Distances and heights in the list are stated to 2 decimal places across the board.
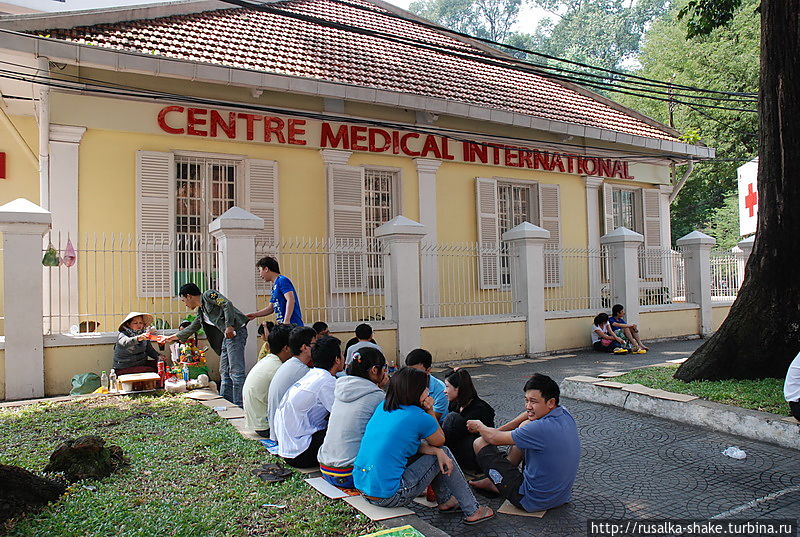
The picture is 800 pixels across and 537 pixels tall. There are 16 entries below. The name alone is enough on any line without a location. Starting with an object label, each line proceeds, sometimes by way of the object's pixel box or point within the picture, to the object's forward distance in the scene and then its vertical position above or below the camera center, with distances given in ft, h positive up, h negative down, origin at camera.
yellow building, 28.89 +7.64
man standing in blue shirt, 24.89 -0.33
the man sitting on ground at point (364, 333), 23.49 -1.76
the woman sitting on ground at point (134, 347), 24.56 -2.25
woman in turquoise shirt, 12.00 -3.33
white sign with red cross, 52.54 +7.53
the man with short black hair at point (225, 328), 23.30 -1.48
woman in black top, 14.83 -3.18
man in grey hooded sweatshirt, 13.19 -2.74
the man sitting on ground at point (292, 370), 16.28 -2.16
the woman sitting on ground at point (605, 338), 37.83 -3.46
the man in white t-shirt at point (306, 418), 14.85 -3.18
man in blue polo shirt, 12.37 -3.45
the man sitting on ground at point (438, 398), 15.70 -2.90
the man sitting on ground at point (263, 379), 17.71 -2.62
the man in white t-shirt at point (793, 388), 16.16 -2.92
